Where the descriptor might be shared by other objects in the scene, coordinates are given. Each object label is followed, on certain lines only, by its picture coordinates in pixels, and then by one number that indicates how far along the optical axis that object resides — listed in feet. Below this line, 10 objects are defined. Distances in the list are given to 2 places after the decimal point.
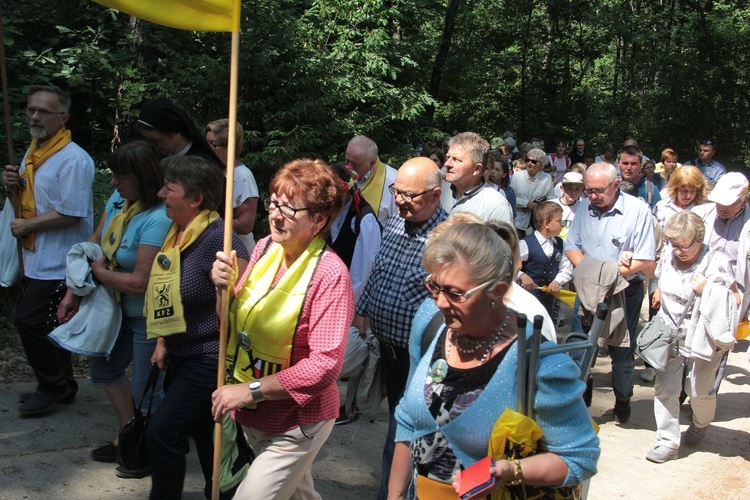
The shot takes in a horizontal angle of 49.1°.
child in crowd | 24.31
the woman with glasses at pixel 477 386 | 8.06
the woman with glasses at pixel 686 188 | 27.14
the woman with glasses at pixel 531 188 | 35.55
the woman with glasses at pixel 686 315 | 20.29
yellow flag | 12.35
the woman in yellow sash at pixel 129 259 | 14.83
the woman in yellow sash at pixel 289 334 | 11.11
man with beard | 18.15
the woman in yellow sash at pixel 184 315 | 12.71
